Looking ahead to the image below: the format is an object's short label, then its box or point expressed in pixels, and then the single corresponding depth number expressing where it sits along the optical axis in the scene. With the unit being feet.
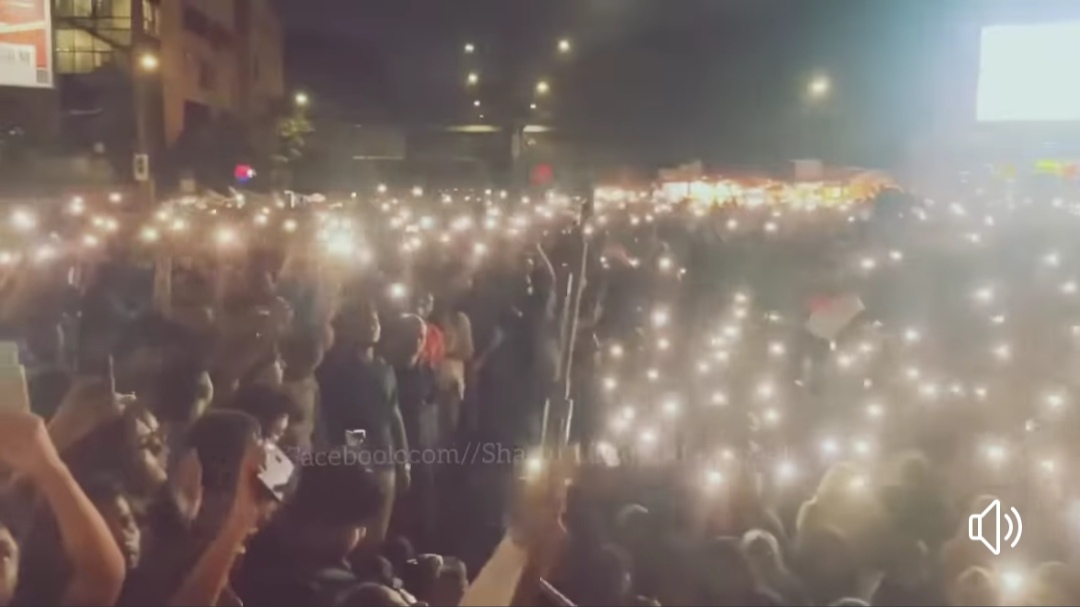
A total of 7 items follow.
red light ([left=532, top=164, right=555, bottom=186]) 56.88
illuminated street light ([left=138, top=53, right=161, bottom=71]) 50.65
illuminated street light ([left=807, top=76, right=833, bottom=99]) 60.08
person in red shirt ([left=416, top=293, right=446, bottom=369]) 17.86
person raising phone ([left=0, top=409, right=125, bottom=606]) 10.06
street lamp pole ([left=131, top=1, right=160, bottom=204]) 49.21
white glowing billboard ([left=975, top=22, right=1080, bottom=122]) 46.09
